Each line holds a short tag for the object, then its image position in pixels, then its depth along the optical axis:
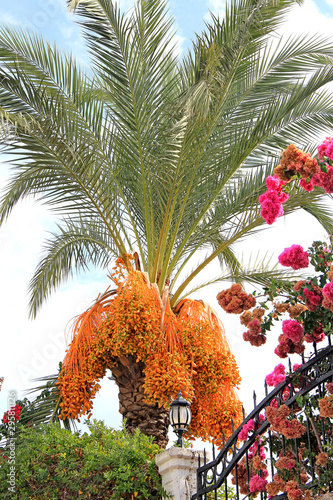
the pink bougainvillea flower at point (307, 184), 5.44
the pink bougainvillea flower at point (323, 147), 5.29
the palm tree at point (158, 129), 7.76
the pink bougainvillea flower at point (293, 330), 5.38
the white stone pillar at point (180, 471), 5.66
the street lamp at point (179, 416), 6.21
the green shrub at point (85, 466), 6.07
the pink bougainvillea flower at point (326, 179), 5.26
